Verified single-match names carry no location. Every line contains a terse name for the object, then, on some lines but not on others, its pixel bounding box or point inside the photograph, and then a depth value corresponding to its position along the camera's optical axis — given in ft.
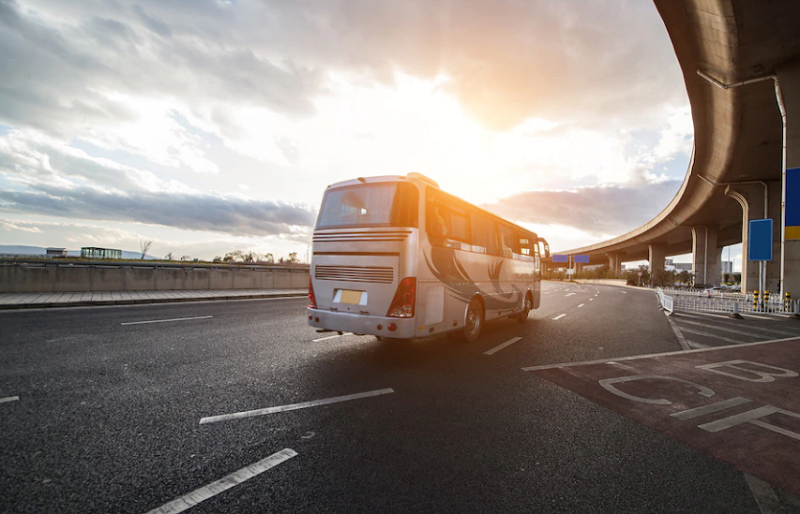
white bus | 19.67
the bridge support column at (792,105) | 51.37
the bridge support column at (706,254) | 158.30
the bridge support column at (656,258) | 228.22
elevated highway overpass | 43.01
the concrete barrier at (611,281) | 246.21
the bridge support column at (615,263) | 310.45
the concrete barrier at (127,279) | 45.78
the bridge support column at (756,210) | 88.48
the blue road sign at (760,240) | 62.23
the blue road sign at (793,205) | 48.93
